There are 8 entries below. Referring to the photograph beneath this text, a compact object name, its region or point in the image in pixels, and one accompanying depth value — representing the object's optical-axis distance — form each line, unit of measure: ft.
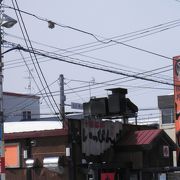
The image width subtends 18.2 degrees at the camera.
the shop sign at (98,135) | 77.00
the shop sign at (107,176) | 76.02
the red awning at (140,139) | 80.18
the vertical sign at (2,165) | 54.34
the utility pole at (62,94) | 100.73
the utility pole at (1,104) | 54.53
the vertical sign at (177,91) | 110.87
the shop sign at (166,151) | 87.89
